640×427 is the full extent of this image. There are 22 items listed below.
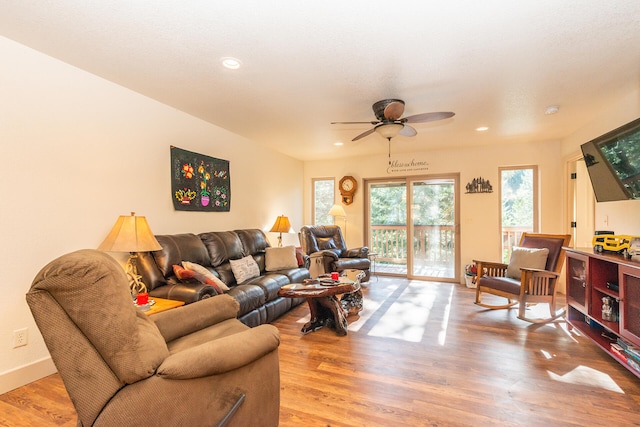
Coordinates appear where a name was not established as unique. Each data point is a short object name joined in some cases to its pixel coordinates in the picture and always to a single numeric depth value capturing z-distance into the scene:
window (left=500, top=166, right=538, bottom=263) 4.98
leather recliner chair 4.85
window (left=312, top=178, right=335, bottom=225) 6.38
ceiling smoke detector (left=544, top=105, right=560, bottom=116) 3.31
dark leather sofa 2.65
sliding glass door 5.47
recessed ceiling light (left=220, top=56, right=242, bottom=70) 2.30
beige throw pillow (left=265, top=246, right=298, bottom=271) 3.99
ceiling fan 2.79
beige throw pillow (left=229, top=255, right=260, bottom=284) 3.41
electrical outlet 2.13
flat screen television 2.52
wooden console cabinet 2.17
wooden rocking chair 3.29
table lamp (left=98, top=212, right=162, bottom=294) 2.30
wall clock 6.03
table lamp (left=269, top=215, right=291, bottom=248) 4.82
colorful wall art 3.38
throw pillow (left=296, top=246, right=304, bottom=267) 4.33
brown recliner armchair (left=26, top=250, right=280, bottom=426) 1.01
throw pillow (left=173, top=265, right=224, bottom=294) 2.68
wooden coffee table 2.90
